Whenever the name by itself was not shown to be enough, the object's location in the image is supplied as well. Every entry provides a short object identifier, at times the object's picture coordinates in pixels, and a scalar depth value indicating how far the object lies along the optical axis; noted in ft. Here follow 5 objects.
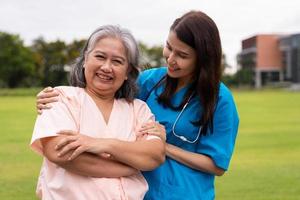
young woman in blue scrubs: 8.64
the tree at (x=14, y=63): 220.43
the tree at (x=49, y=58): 223.71
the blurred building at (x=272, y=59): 269.85
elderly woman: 7.54
